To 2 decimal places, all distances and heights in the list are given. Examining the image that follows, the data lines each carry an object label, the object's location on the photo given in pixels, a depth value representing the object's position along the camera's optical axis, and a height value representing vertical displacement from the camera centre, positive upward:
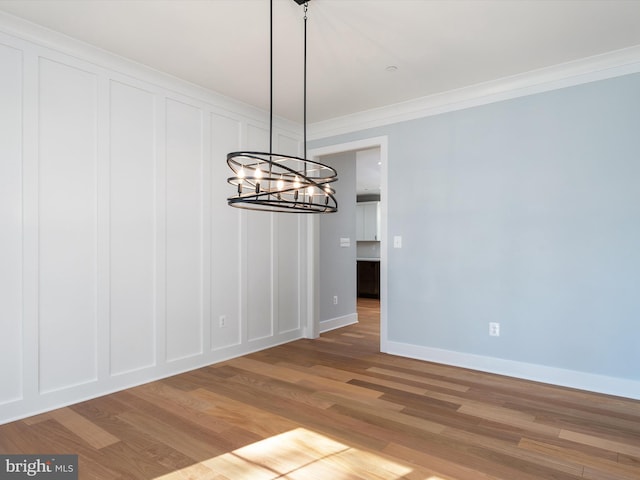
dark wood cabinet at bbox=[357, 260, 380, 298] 8.63 -0.84
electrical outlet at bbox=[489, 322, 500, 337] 3.65 -0.83
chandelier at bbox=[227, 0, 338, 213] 1.87 +0.31
